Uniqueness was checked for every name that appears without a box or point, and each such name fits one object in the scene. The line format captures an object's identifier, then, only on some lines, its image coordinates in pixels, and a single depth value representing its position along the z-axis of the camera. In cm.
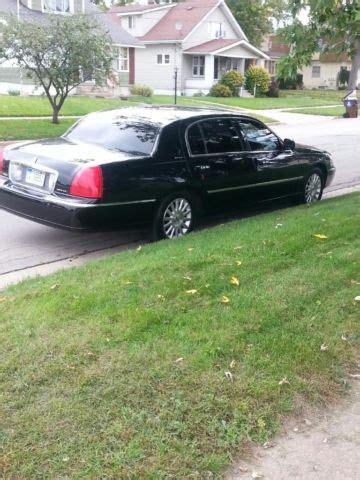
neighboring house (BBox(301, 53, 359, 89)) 6175
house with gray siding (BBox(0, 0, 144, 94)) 3225
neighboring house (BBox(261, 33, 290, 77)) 6072
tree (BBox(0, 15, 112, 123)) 1809
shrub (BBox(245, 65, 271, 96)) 4391
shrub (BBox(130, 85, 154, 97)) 3669
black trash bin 3206
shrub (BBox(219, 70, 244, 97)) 4238
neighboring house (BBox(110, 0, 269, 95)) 4406
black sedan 629
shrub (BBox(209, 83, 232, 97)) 4122
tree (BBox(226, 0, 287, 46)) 5391
